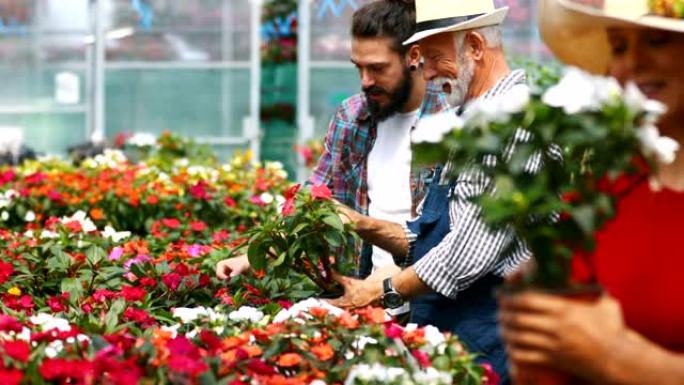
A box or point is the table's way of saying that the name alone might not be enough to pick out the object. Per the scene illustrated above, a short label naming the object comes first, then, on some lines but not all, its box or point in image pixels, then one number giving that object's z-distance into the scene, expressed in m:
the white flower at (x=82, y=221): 5.80
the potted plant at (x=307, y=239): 4.29
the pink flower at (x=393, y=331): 3.27
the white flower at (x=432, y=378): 3.02
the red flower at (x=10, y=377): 2.91
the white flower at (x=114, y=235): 5.79
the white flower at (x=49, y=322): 3.51
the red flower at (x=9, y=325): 3.32
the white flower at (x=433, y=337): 3.31
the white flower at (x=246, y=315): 3.79
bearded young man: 4.92
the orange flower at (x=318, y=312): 3.39
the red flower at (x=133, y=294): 4.18
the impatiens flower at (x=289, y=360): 3.15
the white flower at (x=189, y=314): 3.82
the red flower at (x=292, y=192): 4.45
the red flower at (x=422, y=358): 3.17
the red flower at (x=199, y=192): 7.29
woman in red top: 2.08
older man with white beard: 3.75
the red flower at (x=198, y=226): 6.47
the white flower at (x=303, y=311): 3.54
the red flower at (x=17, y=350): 3.07
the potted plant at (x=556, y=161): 2.17
